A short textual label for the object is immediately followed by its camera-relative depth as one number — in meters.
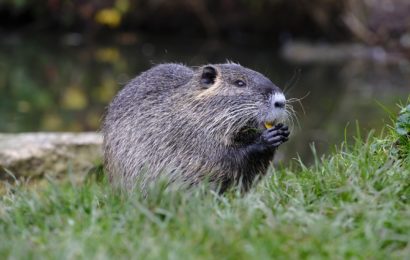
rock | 14.31
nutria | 9.77
